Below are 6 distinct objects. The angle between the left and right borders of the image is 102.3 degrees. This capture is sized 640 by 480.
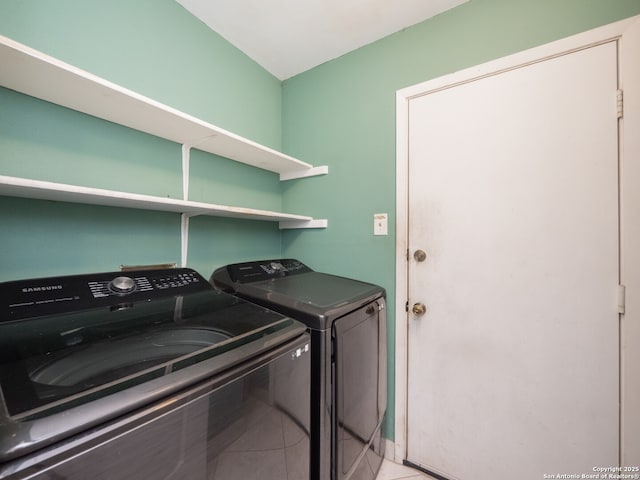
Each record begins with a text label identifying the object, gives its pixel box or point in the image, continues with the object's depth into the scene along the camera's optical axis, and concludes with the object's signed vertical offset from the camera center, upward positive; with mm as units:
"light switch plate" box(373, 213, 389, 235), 1631 +105
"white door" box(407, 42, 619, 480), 1125 -158
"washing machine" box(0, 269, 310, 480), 443 -311
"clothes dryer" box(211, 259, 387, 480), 1009 -505
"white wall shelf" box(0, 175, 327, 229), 797 +157
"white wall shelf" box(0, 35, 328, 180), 824 +557
